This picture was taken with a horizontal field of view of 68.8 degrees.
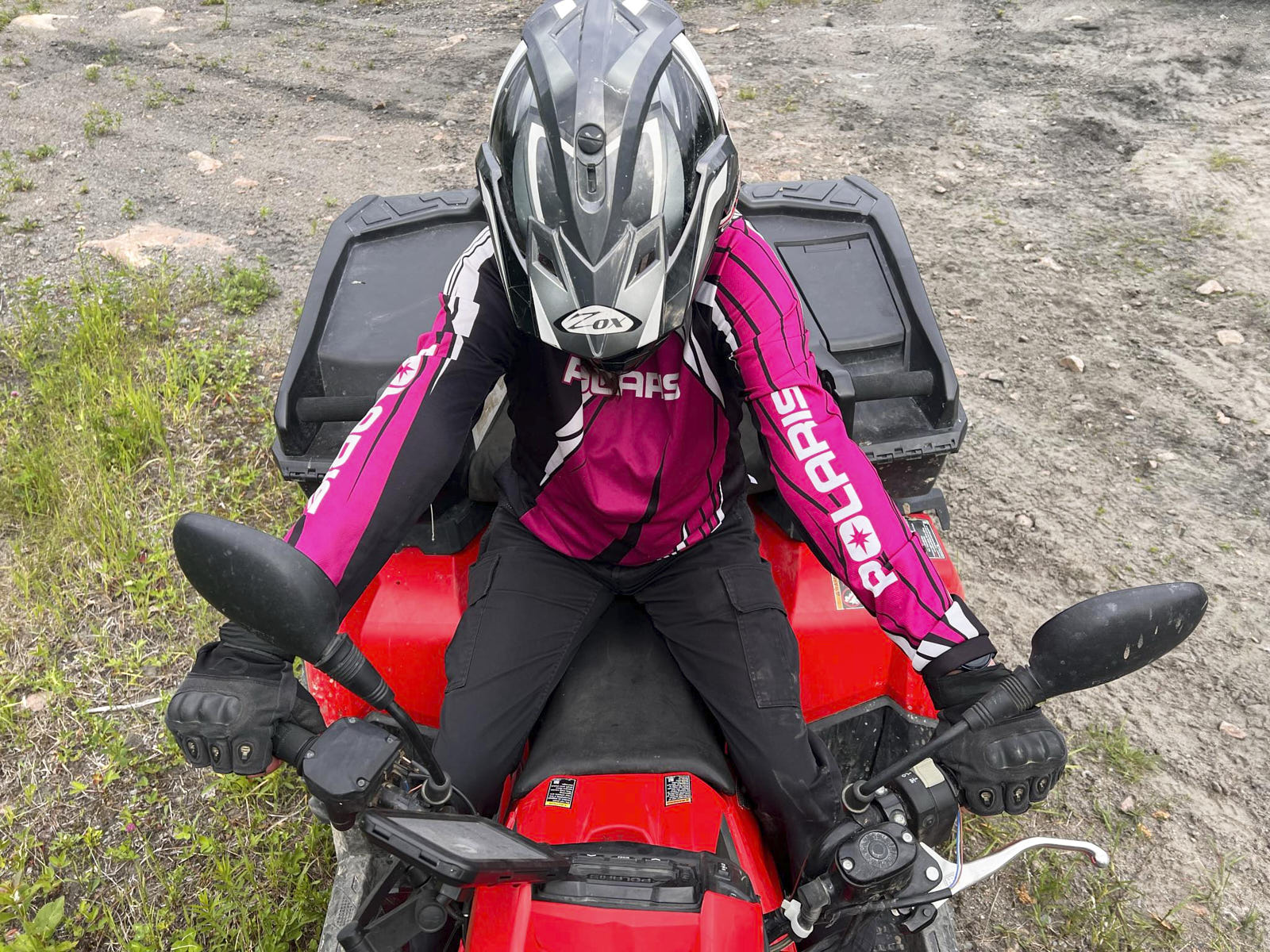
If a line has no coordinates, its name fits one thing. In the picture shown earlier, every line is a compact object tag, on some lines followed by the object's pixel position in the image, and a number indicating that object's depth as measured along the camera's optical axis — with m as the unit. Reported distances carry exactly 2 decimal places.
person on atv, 1.82
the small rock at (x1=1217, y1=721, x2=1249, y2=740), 3.19
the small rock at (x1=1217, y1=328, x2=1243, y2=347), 4.71
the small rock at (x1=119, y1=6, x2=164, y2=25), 8.52
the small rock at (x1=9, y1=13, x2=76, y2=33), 8.29
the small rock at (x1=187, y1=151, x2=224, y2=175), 6.34
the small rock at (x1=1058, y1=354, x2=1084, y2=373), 4.63
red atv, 1.33
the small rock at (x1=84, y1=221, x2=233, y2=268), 5.46
